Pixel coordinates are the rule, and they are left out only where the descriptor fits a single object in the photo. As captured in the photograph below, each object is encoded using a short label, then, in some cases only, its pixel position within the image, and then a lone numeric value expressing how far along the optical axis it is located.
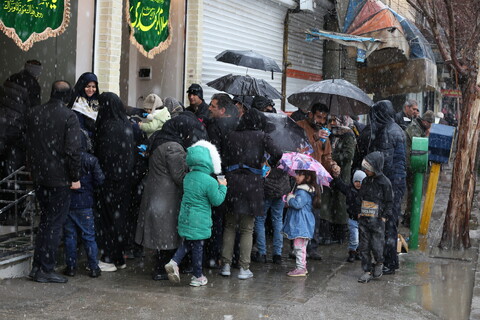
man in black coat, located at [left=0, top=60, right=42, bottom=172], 8.55
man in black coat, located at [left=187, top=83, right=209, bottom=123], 9.09
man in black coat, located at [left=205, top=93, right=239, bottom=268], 8.04
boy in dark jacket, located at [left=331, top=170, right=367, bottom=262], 8.91
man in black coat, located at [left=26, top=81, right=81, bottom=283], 7.06
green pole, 10.20
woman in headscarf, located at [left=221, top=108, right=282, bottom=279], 7.77
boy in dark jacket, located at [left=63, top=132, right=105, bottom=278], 7.42
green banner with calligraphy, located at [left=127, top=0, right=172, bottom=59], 10.39
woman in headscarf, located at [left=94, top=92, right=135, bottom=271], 7.69
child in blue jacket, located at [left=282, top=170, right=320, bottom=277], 8.13
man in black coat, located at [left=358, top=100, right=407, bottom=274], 9.51
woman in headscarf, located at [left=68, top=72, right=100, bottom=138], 7.92
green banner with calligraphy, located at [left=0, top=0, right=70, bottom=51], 9.03
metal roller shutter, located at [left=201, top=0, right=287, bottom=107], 12.55
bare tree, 10.29
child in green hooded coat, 7.16
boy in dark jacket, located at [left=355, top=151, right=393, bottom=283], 7.98
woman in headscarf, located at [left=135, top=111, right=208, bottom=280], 7.42
